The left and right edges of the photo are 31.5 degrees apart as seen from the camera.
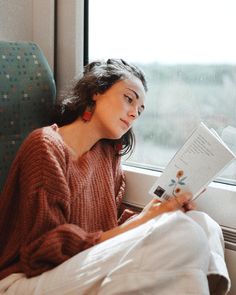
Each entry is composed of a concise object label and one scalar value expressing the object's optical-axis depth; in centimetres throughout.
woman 83
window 124
